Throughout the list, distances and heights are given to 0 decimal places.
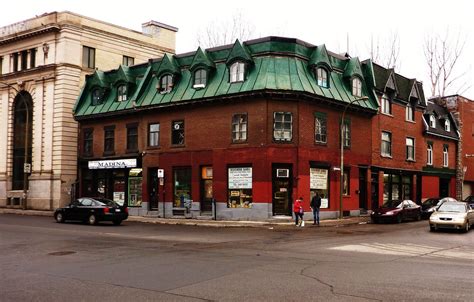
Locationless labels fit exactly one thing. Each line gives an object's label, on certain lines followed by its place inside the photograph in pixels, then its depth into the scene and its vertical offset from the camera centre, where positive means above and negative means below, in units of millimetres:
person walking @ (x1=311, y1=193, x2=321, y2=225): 26969 -1435
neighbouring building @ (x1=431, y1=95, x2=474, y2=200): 47219 +4252
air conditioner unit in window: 28781 +344
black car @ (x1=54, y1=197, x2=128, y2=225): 26766 -1776
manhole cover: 14453 -2177
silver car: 23000 -1724
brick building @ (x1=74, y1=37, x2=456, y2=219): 28891 +2999
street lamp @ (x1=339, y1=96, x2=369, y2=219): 29980 +952
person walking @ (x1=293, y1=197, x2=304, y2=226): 26266 -1495
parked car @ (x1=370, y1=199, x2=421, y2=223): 29344 -1887
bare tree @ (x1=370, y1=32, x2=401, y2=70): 53469 +12942
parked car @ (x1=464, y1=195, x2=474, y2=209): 36662 -1506
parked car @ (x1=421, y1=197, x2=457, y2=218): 33462 -1764
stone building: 38719 +7039
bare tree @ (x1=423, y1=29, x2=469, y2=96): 55875 +11562
